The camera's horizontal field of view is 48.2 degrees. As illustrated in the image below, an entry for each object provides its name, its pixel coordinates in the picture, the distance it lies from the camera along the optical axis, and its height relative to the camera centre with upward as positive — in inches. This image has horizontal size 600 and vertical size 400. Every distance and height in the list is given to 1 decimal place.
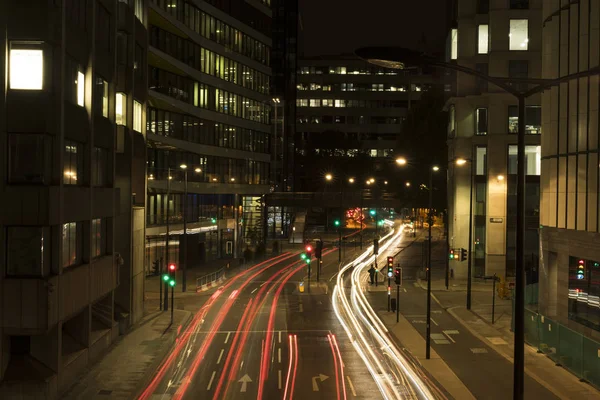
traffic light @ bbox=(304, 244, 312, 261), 1990.7 -174.8
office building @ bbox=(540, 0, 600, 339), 1023.6 +42.6
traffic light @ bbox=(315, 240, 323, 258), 2042.3 -176.3
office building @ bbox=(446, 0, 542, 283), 2135.8 +214.9
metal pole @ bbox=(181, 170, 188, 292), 1863.9 -263.5
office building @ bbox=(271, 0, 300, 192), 4274.1 +796.9
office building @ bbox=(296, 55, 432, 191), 5467.5 +760.8
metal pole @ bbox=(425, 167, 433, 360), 1081.4 -247.8
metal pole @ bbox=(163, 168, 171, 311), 1508.0 -251.2
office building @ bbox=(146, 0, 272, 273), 2177.7 +258.9
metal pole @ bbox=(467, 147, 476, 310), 1606.1 -235.5
